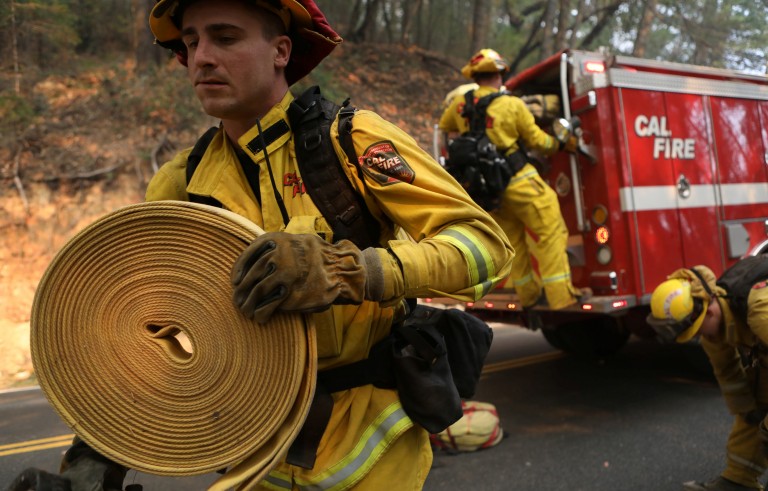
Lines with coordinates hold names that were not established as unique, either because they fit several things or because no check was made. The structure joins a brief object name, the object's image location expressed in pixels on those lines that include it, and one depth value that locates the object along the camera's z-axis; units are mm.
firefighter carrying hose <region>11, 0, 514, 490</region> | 1480
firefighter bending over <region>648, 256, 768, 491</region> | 3170
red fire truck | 4820
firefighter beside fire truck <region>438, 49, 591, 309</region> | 4867
